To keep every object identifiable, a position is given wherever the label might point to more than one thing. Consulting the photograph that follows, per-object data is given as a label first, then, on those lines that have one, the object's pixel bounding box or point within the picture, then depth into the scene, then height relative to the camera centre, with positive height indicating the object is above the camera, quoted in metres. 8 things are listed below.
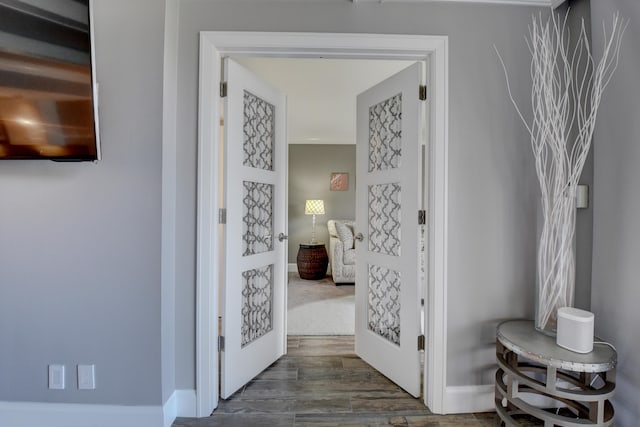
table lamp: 5.19 -0.01
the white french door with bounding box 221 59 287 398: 1.76 -0.14
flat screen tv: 1.29 +0.57
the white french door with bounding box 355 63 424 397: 1.79 -0.13
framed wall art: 5.54 +0.50
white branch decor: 1.40 +0.17
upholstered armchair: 4.39 -0.70
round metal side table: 1.19 -0.75
